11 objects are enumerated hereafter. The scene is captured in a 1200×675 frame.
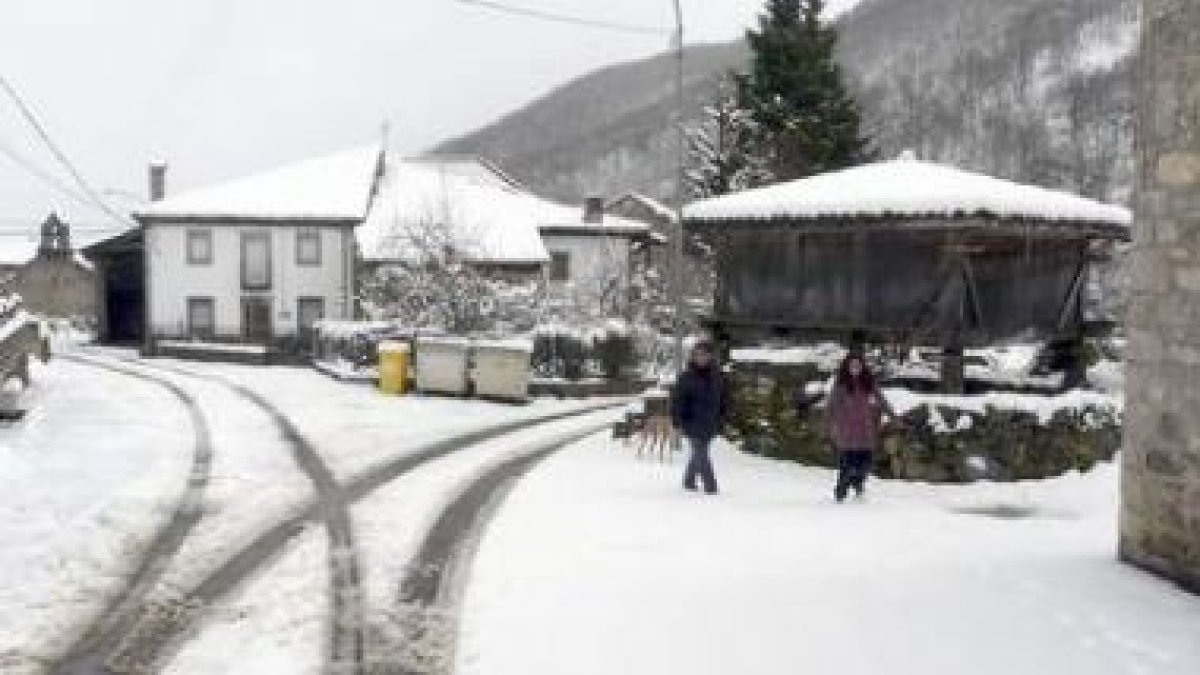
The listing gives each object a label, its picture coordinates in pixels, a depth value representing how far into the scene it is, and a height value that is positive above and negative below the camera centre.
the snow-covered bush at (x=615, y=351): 30.39 -0.93
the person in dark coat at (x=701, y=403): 15.45 -1.03
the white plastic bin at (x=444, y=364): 27.25 -1.07
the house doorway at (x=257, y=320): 46.41 -0.38
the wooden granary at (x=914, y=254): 17.70 +0.72
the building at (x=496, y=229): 41.76 +2.69
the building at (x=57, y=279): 73.25 +1.55
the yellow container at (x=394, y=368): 27.67 -1.16
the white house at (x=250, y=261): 45.28 +1.52
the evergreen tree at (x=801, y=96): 38.38 +5.88
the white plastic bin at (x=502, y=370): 26.83 -1.17
